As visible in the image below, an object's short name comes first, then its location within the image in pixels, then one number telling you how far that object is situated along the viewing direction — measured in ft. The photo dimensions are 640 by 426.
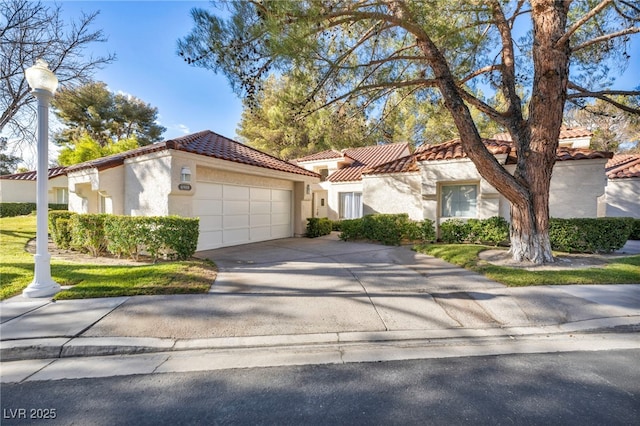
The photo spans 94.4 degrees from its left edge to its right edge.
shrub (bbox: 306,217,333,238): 47.44
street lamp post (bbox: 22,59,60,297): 17.69
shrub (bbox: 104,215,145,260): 25.57
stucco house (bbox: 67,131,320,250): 29.32
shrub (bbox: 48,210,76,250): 31.42
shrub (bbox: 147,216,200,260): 25.11
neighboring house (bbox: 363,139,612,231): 36.17
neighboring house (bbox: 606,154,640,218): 49.57
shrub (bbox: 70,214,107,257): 28.04
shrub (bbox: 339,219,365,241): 42.99
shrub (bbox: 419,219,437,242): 39.33
